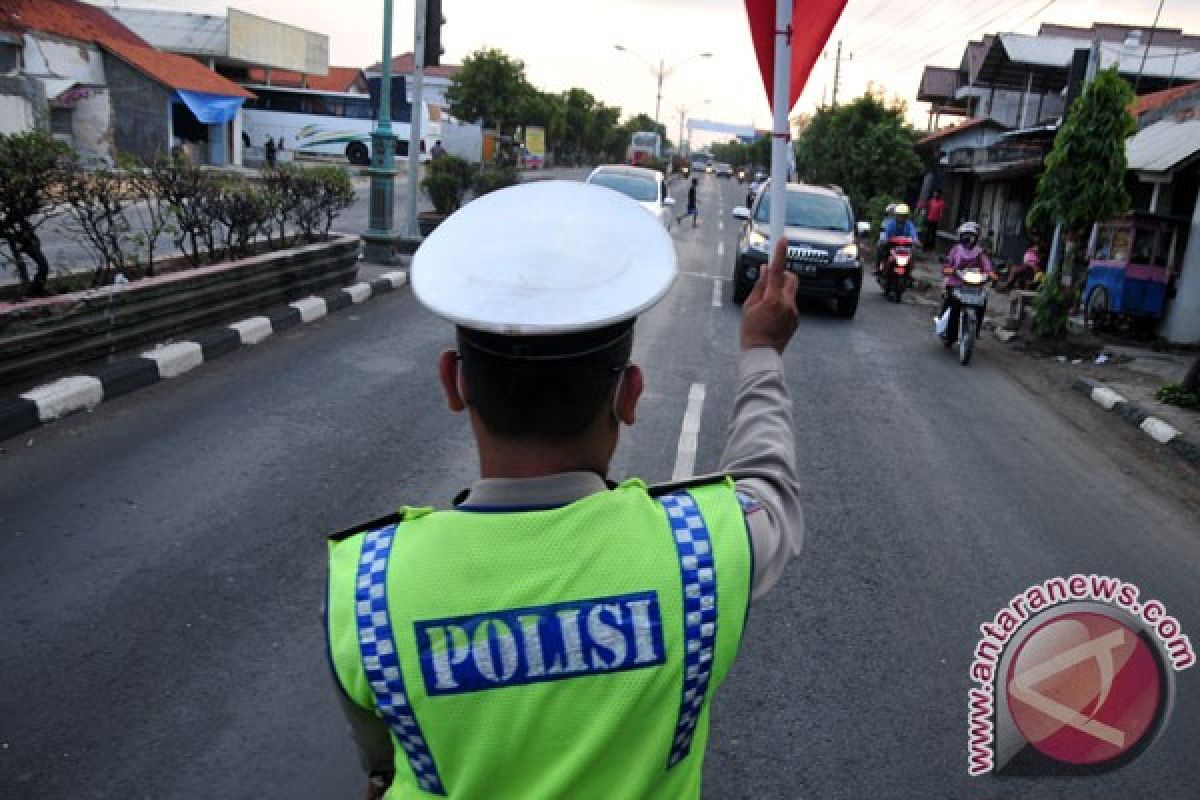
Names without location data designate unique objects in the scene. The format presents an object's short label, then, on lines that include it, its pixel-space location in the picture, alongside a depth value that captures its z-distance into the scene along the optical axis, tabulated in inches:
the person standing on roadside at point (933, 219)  1142.2
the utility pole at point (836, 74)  2016.5
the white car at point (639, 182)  797.9
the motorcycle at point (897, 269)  693.3
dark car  578.6
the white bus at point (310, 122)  1897.1
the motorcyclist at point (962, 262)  484.7
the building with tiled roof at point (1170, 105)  690.2
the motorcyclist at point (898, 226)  706.8
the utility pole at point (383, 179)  610.9
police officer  48.8
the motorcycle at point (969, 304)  467.5
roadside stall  553.3
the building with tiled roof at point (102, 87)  1119.0
